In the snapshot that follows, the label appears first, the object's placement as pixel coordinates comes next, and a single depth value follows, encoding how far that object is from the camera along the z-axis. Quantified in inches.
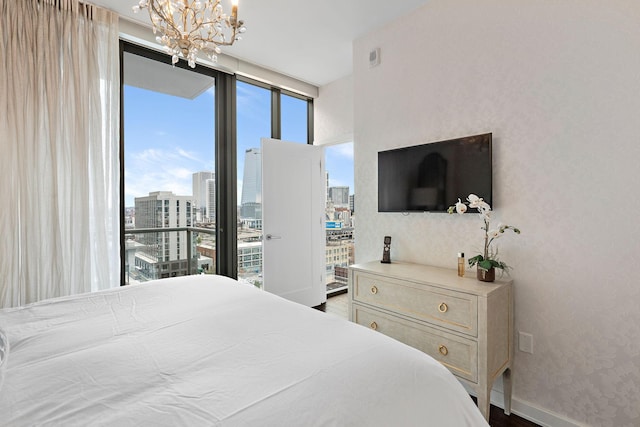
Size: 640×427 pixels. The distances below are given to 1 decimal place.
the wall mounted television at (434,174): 80.4
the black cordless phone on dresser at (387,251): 99.7
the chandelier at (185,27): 56.6
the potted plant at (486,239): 73.0
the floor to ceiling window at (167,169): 113.3
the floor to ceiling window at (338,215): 168.2
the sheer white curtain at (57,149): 82.1
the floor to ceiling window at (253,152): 137.9
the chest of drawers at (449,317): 66.3
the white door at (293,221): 137.1
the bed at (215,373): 30.4
